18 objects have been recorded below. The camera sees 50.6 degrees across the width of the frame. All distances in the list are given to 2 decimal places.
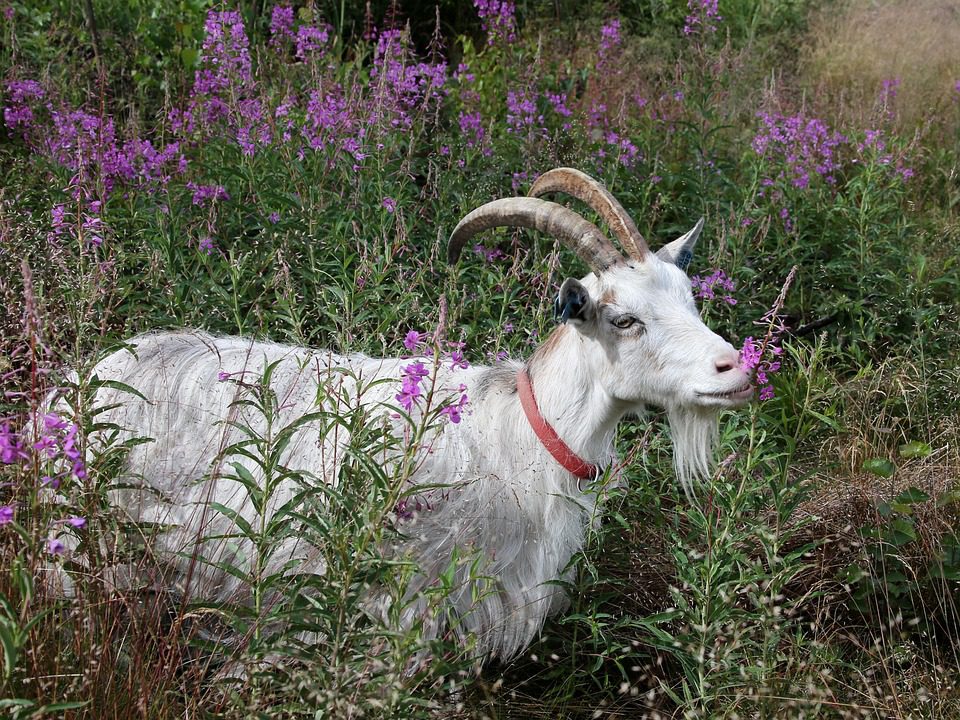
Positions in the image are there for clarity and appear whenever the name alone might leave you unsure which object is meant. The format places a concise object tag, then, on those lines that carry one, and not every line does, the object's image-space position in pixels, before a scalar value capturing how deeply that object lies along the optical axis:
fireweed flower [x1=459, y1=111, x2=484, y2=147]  6.05
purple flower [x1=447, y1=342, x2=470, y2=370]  3.00
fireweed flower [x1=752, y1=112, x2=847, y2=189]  6.39
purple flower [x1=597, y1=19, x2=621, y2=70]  7.59
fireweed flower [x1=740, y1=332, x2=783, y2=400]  3.03
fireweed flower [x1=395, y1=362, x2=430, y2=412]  2.50
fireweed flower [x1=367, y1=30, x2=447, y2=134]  5.61
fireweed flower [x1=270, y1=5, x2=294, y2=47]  7.01
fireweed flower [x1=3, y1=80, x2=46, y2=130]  5.80
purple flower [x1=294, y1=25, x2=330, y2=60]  6.21
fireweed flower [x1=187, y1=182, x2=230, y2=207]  5.11
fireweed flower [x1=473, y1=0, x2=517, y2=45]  7.09
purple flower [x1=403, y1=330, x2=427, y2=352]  2.61
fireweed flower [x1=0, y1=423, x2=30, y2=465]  2.24
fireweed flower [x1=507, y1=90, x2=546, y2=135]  6.23
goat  3.49
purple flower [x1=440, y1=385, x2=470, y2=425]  2.53
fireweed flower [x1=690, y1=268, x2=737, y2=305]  5.06
